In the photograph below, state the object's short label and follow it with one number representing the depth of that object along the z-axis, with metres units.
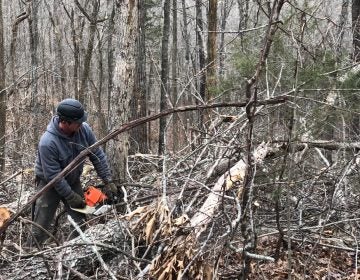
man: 5.42
